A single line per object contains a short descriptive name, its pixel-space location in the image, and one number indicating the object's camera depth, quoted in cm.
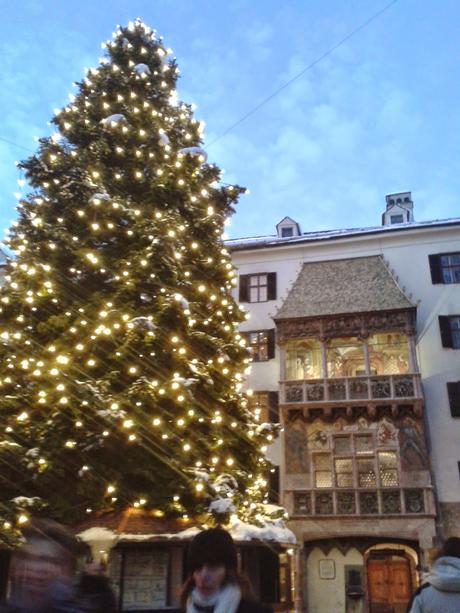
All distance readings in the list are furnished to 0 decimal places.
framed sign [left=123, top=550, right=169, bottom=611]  1305
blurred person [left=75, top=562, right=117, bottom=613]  327
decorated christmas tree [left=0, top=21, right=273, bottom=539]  1099
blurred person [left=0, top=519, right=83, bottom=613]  307
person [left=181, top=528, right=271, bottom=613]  331
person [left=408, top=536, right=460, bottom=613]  429
